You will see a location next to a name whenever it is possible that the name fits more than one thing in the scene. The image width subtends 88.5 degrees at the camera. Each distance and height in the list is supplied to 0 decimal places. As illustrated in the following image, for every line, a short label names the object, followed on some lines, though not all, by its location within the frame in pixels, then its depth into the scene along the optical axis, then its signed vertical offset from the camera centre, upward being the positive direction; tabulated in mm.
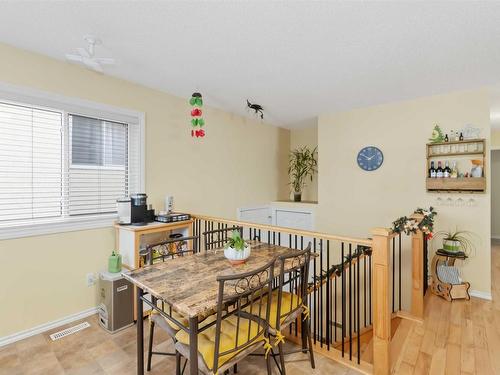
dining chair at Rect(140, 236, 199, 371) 1644 -910
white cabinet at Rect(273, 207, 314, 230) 4730 -608
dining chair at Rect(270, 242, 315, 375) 1688 -872
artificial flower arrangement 2407 -371
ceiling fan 2045 +1115
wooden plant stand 3078 -1207
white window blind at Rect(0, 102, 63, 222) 2299 +216
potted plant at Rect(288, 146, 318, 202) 5180 +396
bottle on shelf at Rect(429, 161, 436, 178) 3457 +209
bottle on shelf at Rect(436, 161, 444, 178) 3395 +199
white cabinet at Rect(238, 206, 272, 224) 4609 -529
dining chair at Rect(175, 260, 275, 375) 1341 -877
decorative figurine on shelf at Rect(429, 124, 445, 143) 3414 +696
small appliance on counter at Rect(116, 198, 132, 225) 2805 -286
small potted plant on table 1920 -487
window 2328 +227
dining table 1338 -602
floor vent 2356 -1386
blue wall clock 3932 +445
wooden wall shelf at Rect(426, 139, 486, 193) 3164 +388
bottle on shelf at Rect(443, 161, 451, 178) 3355 +196
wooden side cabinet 2625 -554
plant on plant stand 3182 -696
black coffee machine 2838 -267
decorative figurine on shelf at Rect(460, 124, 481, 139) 3207 +699
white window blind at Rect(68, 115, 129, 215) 2717 +238
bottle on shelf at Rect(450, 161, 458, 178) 3322 +222
